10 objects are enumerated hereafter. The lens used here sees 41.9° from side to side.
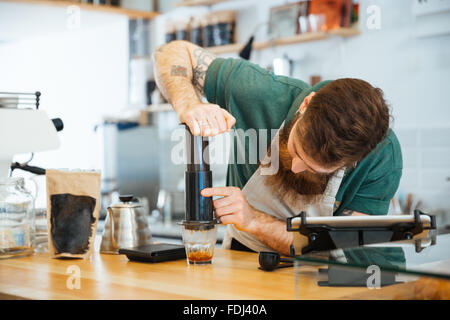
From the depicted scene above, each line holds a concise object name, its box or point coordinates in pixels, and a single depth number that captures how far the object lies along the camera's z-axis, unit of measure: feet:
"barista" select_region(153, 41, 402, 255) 4.45
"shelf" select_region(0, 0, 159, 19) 13.07
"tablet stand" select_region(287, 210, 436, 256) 3.83
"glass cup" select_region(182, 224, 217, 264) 4.79
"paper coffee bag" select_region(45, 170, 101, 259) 5.23
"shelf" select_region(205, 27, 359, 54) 11.28
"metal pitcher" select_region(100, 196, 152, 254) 5.51
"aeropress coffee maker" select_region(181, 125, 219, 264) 4.70
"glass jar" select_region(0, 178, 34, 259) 5.38
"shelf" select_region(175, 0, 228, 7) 13.61
